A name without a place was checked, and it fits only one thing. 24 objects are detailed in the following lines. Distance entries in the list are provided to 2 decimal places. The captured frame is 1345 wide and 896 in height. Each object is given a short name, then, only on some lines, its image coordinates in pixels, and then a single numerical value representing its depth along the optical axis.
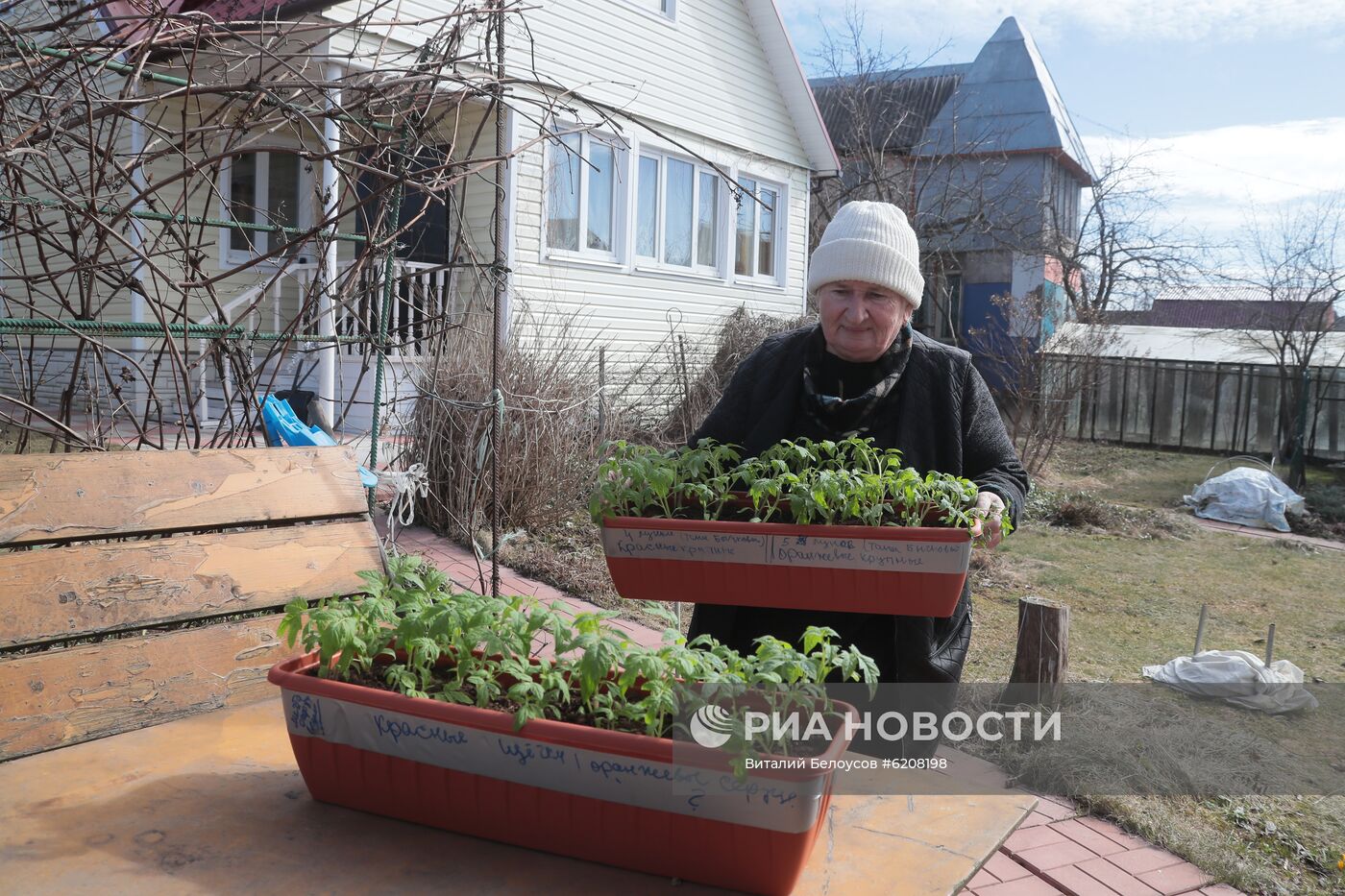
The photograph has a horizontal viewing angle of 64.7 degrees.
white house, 9.99
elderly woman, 2.46
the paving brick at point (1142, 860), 2.76
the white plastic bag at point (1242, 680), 4.86
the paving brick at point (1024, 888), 2.44
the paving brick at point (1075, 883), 2.50
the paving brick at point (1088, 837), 2.89
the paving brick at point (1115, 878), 2.57
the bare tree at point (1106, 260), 20.62
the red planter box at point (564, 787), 1.24
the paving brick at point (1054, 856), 2.66
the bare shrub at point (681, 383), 9.43
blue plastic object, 5.11
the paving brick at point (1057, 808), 3.17
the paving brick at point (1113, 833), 2.98
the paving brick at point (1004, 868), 2.55
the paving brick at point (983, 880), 2.48
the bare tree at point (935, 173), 19.56
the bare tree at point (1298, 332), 13.68
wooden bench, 1.33
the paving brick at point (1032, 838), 2.82
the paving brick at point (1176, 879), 2.64
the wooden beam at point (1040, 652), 4.15
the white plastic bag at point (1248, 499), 11.05
